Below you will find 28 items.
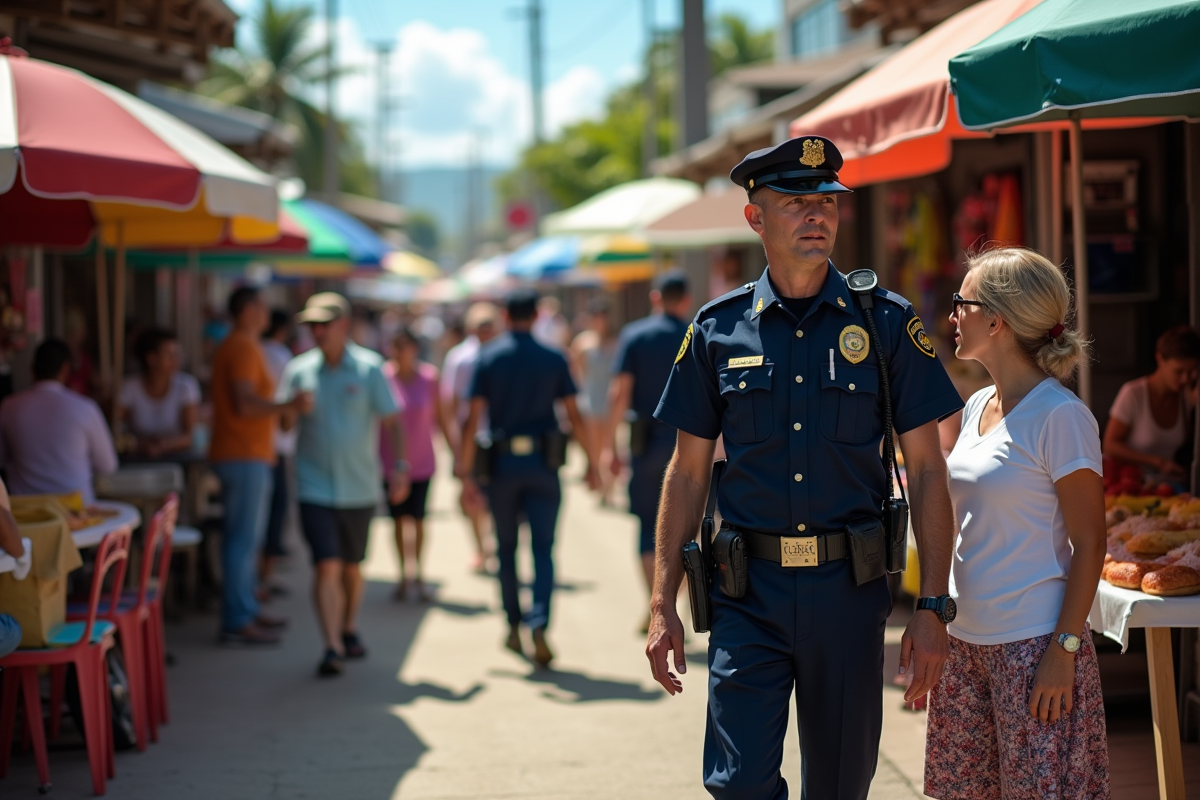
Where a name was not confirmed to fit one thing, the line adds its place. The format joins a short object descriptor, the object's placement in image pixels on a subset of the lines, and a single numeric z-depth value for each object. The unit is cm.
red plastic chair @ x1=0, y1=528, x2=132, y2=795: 539
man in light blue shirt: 771
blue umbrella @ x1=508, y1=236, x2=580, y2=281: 2006
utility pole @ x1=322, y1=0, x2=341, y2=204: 2464
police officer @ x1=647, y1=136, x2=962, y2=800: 355
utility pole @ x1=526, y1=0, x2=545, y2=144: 4425
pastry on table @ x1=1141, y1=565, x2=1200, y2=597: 427
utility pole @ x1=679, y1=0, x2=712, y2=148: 1462
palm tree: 4522
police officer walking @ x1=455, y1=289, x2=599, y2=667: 784
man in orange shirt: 851
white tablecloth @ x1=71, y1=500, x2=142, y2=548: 590
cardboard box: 541
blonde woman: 367
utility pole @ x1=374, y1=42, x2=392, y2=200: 4934
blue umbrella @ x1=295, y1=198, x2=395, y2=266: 1356
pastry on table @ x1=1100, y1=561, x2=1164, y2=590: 439
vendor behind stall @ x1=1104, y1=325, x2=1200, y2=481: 645
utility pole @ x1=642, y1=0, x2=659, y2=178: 2866
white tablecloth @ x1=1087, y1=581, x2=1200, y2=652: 420
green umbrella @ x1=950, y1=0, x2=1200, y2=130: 411
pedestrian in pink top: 1021
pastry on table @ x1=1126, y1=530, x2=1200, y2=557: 466
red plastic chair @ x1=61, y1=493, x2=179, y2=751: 608
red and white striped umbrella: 570
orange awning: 515
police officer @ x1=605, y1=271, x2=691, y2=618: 830
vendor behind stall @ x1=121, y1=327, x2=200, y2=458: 917
